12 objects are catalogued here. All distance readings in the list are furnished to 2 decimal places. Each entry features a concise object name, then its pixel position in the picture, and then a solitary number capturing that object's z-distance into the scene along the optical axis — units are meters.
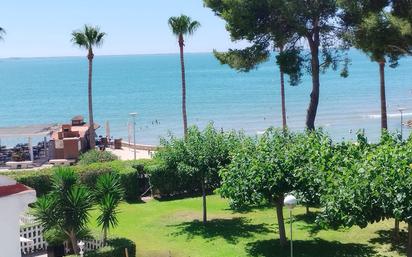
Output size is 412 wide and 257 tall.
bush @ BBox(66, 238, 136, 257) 15.54
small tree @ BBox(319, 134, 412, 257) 12.62
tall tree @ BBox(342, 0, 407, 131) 23.42
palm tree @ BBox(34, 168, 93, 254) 15.52
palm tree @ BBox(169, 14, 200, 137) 35.19
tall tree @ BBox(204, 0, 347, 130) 26.95
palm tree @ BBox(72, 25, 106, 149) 34.97
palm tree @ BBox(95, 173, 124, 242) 15.87
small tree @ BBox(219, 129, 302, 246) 16.03
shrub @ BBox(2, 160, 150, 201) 24.16
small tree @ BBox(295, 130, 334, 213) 15.02
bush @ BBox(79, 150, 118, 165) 30.39
